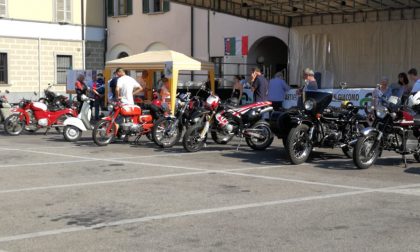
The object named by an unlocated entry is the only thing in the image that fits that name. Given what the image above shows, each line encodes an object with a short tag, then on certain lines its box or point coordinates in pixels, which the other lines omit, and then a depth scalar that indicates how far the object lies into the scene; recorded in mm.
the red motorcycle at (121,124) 13508
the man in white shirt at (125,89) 13914
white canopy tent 18453
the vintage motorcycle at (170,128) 13086
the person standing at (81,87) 19084
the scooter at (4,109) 20125
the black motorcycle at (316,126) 10523
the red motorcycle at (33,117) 15852
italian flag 25047
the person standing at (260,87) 15156
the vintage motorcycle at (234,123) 12398
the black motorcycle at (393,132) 10086
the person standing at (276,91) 16266
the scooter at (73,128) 14648
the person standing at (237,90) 18042
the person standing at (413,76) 13617
